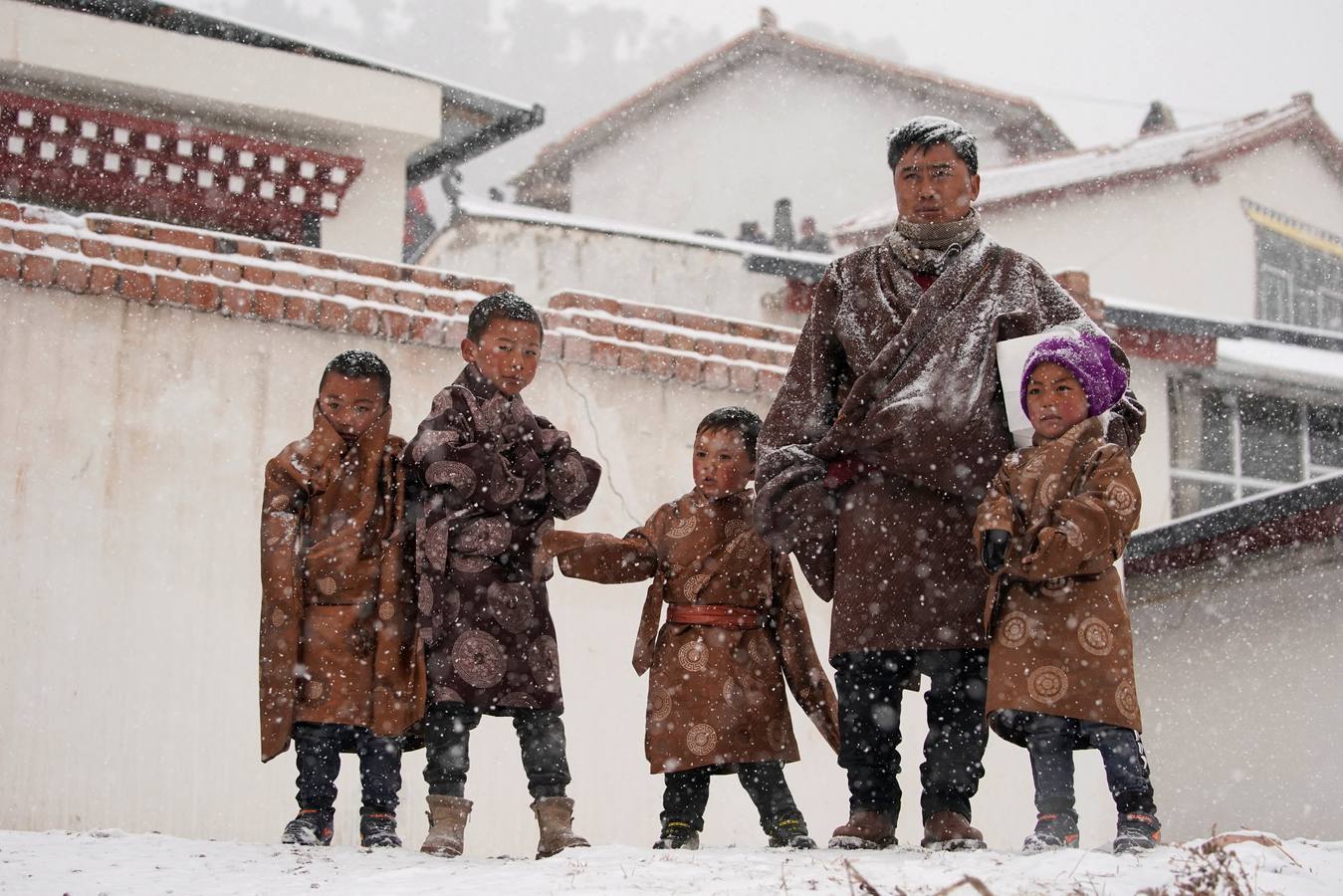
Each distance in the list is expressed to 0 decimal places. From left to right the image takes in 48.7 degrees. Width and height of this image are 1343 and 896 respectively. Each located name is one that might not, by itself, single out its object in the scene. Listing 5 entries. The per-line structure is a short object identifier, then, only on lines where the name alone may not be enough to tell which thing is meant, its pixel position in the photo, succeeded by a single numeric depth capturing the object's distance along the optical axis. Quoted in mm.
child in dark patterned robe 4668
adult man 4281
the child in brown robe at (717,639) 4730
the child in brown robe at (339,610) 4691
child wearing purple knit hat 4004
